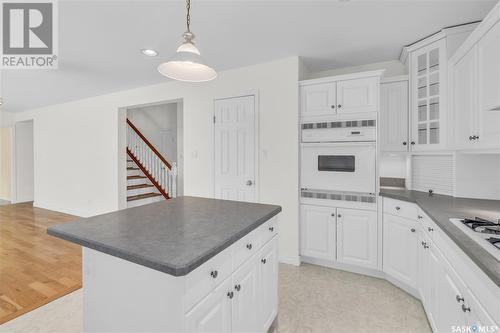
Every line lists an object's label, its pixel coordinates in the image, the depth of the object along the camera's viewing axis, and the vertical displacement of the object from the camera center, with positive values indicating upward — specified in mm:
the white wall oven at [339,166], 2639 -26
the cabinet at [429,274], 1161 -770
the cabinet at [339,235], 2634 -829
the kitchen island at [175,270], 984 -513
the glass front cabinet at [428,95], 2369 +729
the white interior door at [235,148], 3270 +218
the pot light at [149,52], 2733 +1306
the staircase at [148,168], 5719 -106
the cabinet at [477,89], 1647 +603
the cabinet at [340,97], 2619 +780
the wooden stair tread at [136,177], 5584 -315
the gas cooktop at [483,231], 1119 -378
